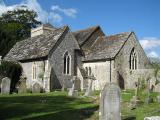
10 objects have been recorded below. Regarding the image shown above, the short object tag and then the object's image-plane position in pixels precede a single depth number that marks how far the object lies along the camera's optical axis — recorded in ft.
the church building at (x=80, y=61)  69.22
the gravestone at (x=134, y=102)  35.04
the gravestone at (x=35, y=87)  56.51
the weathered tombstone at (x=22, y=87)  55.40
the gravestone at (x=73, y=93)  47.87
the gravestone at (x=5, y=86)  48.72
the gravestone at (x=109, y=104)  26.77
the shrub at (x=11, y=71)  61.29
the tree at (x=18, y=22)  127.24
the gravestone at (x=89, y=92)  48.43
